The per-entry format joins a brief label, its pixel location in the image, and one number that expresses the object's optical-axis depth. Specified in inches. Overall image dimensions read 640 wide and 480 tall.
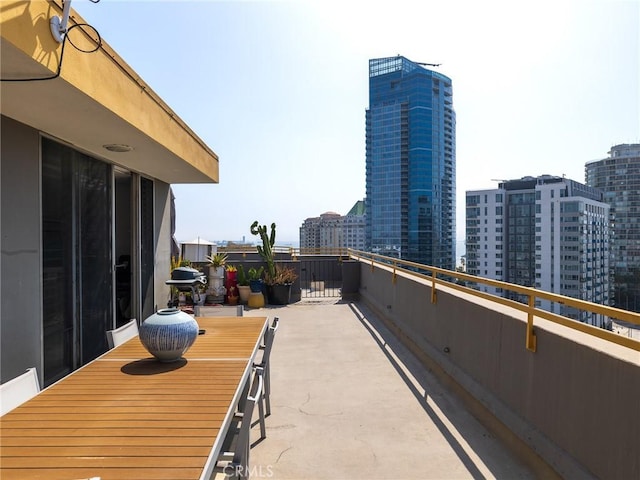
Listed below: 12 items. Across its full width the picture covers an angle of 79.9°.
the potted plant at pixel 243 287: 408.2
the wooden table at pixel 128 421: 58.7
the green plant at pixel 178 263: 359.3
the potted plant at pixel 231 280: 413.7
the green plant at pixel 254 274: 411.8
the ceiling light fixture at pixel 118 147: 177.8
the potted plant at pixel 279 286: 411.5
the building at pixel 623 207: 2150.7
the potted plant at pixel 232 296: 407.8
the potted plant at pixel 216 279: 400.2
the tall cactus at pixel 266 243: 419.2
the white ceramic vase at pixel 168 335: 104.8
